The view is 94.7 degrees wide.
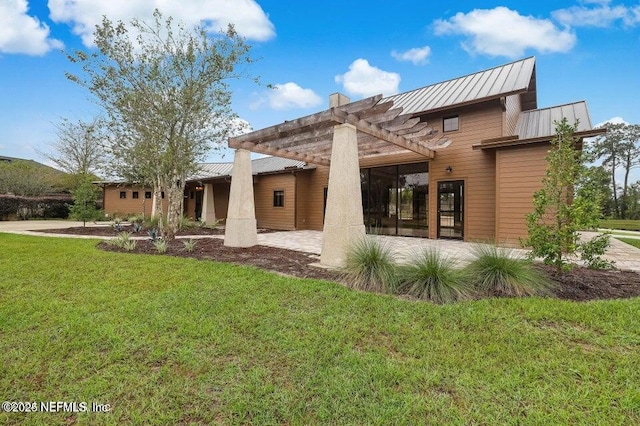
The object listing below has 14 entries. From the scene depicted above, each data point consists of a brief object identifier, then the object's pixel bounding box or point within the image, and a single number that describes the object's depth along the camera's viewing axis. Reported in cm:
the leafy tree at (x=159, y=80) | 974
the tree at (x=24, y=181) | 2114
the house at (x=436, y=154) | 645
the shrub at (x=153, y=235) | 852
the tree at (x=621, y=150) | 2858
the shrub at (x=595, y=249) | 415
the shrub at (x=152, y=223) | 1435
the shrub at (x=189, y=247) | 735
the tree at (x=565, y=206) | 410
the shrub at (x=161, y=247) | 720
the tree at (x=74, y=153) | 2289
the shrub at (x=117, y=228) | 1193
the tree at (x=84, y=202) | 1323
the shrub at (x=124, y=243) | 747
